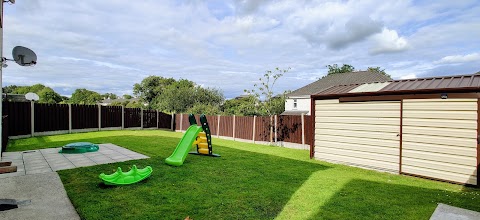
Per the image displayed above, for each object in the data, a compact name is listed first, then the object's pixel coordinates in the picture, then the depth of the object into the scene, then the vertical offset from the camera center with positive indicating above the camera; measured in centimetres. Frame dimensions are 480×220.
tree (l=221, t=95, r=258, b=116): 1468 -3
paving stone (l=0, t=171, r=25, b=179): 513 -142
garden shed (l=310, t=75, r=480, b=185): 555 -45
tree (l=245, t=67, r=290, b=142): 1367 +93
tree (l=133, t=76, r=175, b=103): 6172 +481
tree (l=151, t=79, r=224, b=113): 3625 +131
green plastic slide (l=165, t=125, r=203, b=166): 655 -111
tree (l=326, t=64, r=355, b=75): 4584 +726
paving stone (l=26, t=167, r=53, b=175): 542 -141
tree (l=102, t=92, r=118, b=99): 10254 +428
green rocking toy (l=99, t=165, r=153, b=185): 458 -132
